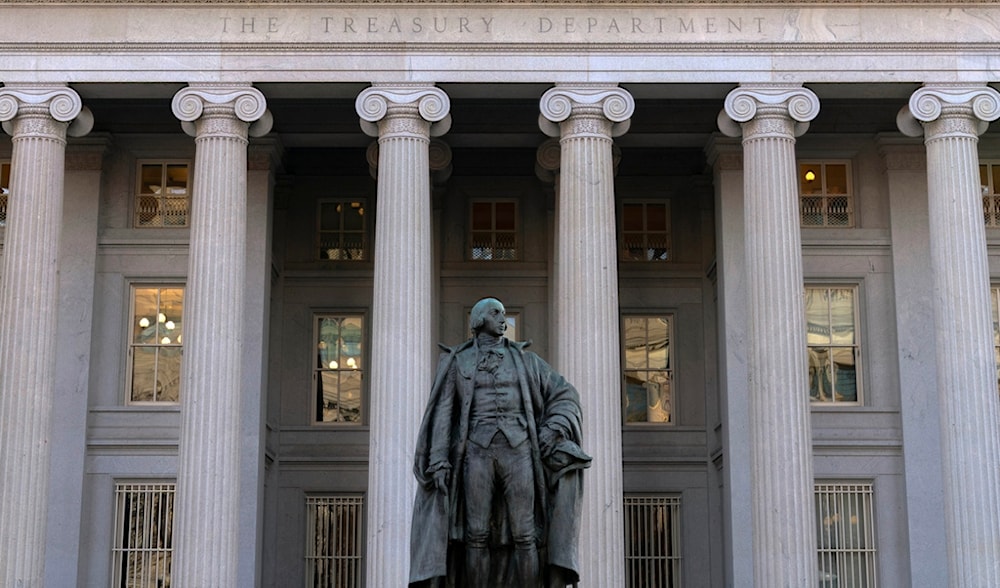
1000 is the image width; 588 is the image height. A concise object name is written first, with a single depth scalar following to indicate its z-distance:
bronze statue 11.96
